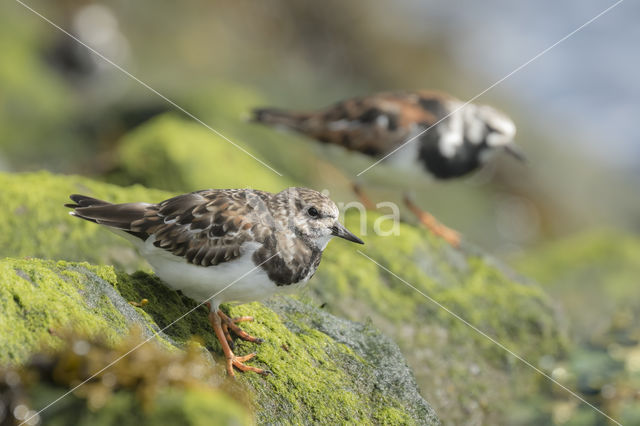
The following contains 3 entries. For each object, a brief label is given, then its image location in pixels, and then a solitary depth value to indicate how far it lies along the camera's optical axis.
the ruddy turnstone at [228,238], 7.70
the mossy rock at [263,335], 6.04
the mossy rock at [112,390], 4.70
